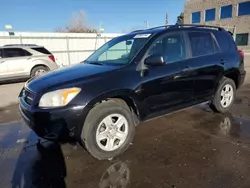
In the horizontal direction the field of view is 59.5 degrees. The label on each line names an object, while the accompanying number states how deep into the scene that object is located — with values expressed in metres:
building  32.69
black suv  2.84
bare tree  42.59
